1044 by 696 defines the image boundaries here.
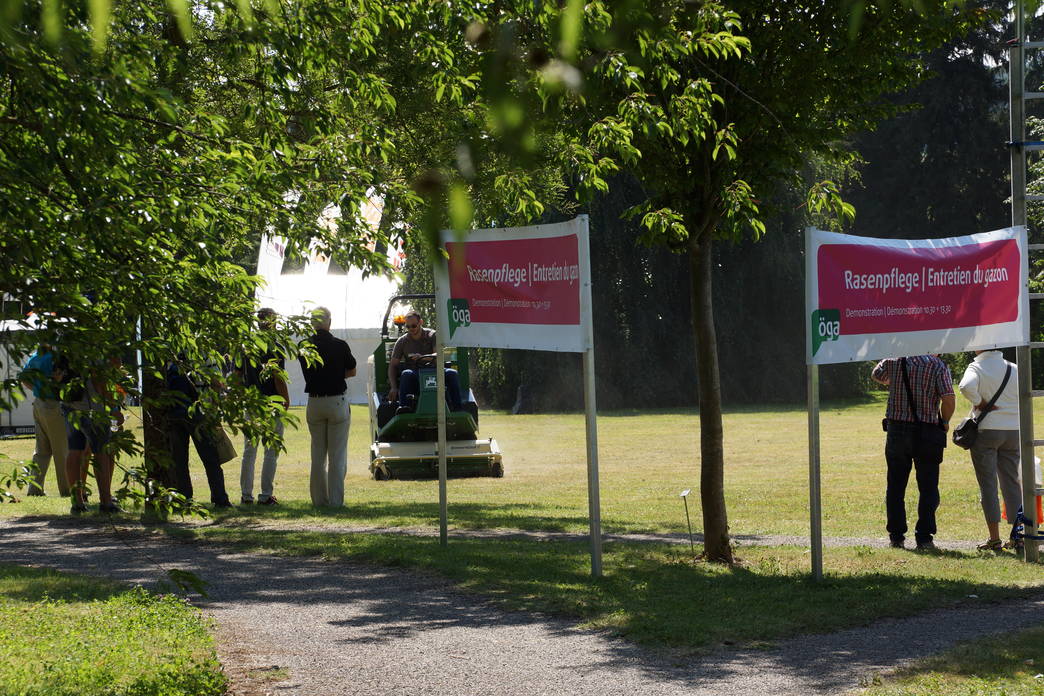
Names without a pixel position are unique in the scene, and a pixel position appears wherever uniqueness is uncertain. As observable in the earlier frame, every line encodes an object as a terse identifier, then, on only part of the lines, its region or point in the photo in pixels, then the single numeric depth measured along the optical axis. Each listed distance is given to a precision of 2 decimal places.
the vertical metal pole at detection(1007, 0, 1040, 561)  17.69
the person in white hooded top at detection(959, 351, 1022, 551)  20.30
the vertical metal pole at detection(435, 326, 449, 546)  19.78
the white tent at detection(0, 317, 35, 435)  56.46
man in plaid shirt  20.20
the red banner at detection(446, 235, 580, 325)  17.25
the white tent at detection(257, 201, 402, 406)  74.00
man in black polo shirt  25.91
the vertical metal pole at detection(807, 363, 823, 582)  16.30
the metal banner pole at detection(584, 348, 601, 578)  16.81
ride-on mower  35.28
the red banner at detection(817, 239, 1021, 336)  16.52
